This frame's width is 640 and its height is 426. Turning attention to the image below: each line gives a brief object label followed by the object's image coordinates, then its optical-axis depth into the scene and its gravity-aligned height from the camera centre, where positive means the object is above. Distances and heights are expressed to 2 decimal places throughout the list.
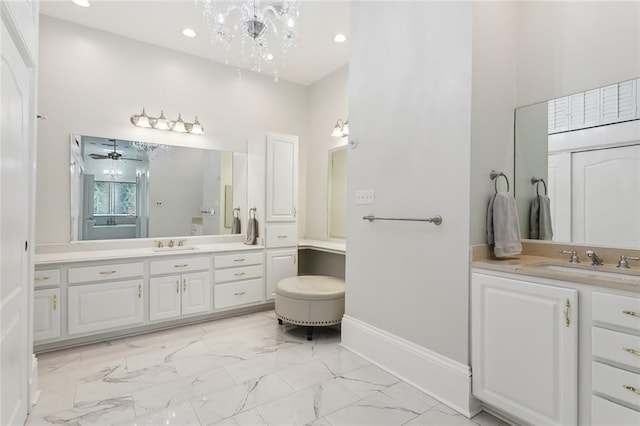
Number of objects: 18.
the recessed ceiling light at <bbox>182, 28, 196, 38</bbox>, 3.25 +1.82
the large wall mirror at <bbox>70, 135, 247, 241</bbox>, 3.23 +0.24
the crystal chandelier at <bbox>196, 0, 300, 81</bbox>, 2.42 +1.80
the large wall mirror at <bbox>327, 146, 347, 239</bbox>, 4.04 +0.26
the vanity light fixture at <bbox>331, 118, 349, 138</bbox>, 3.91 +1.01
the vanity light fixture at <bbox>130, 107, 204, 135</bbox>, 3.43 +0.97
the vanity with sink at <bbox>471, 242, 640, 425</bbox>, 1.38 -0.60
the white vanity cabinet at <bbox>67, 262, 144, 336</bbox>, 2.71 -0.75
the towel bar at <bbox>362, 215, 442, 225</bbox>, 2.04 -0.04
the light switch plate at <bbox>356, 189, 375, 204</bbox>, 2.57 +0.13
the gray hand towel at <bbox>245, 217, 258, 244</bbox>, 3.88 -0.23
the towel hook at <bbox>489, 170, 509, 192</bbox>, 2.03 +0.23
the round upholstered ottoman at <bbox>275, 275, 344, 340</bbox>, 2.94 -0.86
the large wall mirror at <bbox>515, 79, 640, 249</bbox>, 1.74 +0.31
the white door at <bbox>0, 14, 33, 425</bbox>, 1.36 -0.09
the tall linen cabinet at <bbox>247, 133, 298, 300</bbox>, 3.78 +0.11
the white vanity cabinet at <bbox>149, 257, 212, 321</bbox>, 3.08 -0.75
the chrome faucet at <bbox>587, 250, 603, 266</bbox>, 1.77 -0.25
